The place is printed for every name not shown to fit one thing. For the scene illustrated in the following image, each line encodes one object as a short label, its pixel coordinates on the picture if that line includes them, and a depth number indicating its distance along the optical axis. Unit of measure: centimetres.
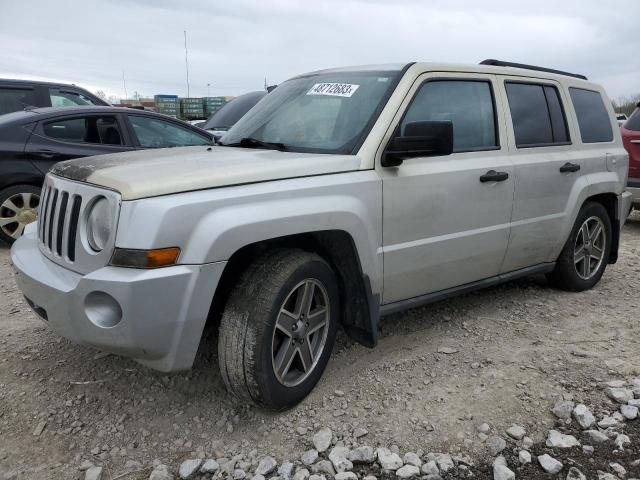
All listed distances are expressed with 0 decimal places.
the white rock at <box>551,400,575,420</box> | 280
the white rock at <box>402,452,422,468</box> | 244
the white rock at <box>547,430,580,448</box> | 258
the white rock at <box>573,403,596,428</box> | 273
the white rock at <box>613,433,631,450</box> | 257
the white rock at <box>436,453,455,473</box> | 241
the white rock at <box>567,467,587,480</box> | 235
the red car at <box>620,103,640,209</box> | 705
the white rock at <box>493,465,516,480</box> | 234
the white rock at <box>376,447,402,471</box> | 242
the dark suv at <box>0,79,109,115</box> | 798
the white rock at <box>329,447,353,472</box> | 241
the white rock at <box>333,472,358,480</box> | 234
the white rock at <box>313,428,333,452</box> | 254
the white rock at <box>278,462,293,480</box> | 236
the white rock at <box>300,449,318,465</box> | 246
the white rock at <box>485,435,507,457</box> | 254
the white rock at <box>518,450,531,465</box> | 247
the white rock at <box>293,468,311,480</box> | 234
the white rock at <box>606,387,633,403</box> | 294
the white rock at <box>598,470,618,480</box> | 236
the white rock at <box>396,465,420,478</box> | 237
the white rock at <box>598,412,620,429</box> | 273
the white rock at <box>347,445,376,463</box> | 246
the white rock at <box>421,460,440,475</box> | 237
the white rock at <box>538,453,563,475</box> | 241
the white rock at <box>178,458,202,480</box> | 237
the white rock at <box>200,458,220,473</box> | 240
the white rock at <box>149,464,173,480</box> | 234
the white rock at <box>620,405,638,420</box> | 279
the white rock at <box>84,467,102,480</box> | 234
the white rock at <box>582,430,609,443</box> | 262
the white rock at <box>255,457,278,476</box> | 238
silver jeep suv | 231
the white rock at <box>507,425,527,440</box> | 264
